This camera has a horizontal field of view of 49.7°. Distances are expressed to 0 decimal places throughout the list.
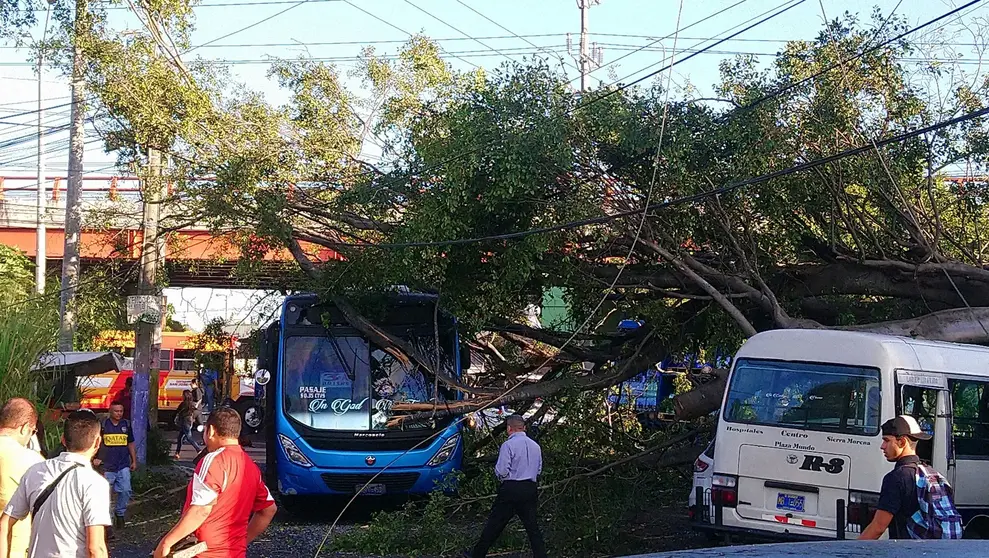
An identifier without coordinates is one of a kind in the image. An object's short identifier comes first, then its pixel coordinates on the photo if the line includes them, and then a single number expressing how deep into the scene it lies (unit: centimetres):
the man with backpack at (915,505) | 682
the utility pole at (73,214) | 1756
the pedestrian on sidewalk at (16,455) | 634
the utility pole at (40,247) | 2554
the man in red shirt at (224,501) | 593
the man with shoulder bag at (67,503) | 568
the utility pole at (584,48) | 3080
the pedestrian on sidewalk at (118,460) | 1345
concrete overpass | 1739
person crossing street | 1059
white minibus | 995
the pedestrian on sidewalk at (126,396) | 2642
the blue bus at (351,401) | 1466
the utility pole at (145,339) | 1789
